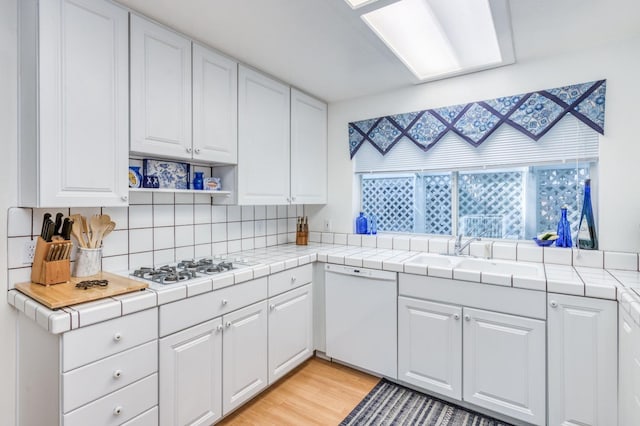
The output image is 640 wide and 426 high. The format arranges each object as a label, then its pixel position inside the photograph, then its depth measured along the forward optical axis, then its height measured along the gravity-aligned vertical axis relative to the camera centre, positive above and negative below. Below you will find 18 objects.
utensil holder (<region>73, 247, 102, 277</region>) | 1.67 -0.27
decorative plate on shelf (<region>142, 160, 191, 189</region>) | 2.02 +0.25
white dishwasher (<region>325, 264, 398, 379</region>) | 2.27 -0.78
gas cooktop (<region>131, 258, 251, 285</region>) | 1.73 -0.35
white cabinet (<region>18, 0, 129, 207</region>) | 1.42 +0.50
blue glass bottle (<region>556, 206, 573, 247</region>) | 2.16 -0.14
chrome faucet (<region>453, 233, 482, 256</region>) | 2.46 -0.26
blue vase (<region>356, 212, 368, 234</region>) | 3.04 -0.14
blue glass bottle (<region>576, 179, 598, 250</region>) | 2.07 -0.09
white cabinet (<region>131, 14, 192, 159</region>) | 1.73 +0.67
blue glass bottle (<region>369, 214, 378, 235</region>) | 3.04 -0.14
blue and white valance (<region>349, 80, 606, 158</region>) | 2.08 +0.69
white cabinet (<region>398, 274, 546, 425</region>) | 1.80 -0.85
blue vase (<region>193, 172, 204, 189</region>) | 2.24 +0.20
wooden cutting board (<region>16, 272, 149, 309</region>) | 1.30 -0.35
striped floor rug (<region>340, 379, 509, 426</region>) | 1.93 -1.25
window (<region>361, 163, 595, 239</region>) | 2.29 +0.09
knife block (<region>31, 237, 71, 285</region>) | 1.51 -0.27
